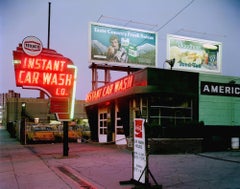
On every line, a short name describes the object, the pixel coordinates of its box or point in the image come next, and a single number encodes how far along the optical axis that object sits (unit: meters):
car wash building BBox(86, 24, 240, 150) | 16.23
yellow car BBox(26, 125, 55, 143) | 24.98
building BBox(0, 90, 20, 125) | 85.56
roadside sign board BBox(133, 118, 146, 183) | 7.89
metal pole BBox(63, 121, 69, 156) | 15.34
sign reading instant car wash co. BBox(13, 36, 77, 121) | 15.48
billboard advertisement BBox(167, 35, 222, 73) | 31.58
